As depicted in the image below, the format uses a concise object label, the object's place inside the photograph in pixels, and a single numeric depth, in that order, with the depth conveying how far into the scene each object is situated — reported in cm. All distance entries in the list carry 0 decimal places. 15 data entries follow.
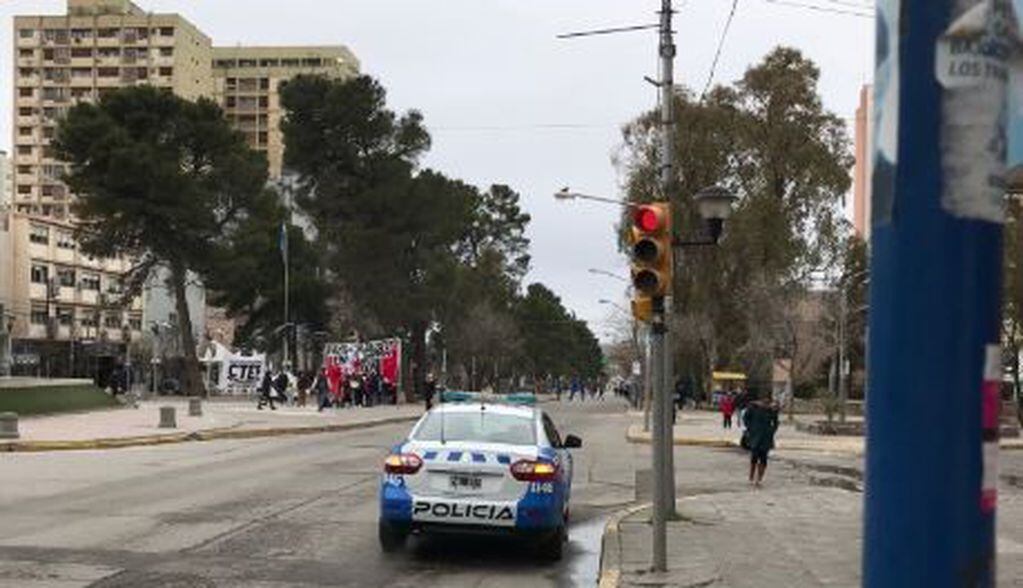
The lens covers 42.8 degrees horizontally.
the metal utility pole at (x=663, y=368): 1128
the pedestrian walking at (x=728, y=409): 4662
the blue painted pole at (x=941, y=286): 282
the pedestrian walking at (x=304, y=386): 5931
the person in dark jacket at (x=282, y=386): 5609
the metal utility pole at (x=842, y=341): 4837
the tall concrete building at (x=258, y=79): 17362
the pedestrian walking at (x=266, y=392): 5119
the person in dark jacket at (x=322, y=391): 5119
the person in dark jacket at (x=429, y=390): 5325
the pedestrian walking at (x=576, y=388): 12694
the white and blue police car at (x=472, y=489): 1203
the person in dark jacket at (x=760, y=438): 2209
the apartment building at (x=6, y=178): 13650
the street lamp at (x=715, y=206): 1423
